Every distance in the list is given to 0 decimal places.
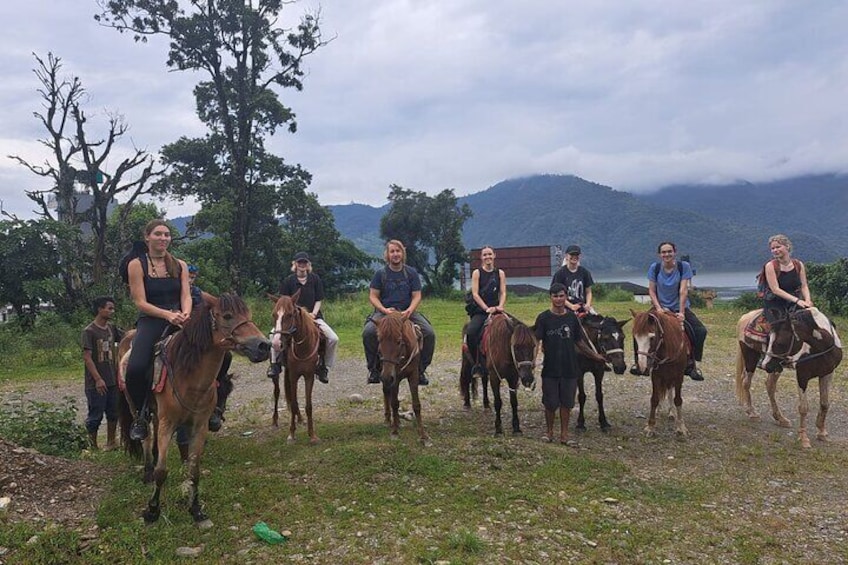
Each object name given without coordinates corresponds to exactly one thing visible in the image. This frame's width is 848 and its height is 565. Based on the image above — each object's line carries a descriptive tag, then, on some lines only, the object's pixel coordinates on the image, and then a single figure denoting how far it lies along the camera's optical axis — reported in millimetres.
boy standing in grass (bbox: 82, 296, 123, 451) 6723
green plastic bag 4324
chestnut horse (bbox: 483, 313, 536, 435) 6668
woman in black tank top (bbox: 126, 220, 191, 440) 4887
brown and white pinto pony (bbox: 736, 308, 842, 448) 7168
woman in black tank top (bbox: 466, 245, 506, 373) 8023
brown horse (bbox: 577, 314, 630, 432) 7086
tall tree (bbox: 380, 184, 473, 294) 45562
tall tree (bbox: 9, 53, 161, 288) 20438
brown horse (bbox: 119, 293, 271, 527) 4391
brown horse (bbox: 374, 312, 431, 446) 6711
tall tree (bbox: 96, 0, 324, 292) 24734
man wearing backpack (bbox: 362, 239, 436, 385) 7539
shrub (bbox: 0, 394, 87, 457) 6164
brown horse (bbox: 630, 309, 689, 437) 7094
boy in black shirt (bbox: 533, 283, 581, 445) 6898
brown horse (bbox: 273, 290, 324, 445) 6855
